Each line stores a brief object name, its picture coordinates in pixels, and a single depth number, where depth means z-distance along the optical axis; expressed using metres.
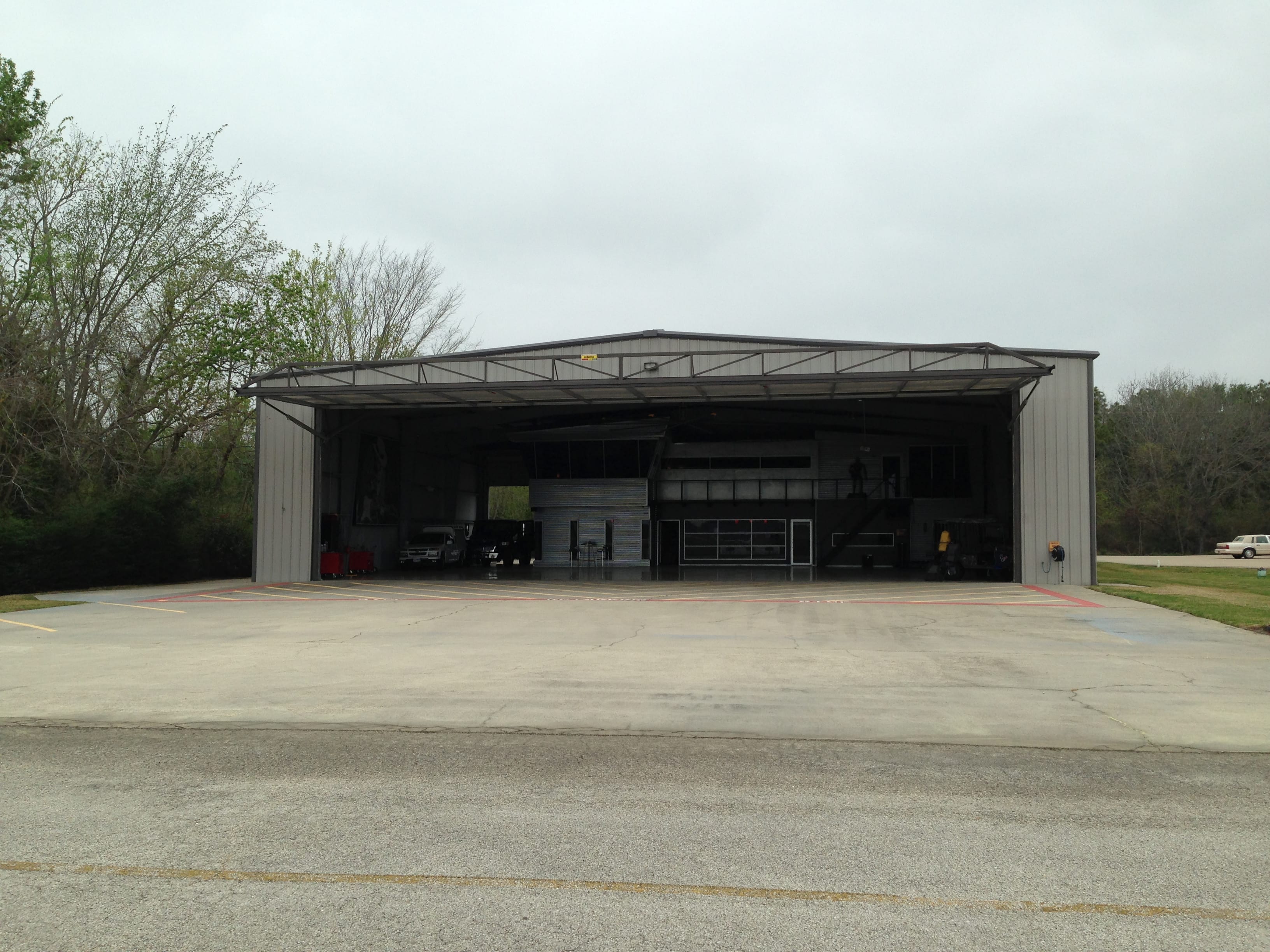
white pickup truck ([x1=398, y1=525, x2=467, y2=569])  38.41
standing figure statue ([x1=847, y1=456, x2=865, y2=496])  43.72
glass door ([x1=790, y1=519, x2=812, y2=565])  43.06
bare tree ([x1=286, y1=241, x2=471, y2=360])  39.19
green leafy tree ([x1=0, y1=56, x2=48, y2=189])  25.77
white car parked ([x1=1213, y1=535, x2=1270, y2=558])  52.19
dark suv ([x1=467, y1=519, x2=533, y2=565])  44.62
